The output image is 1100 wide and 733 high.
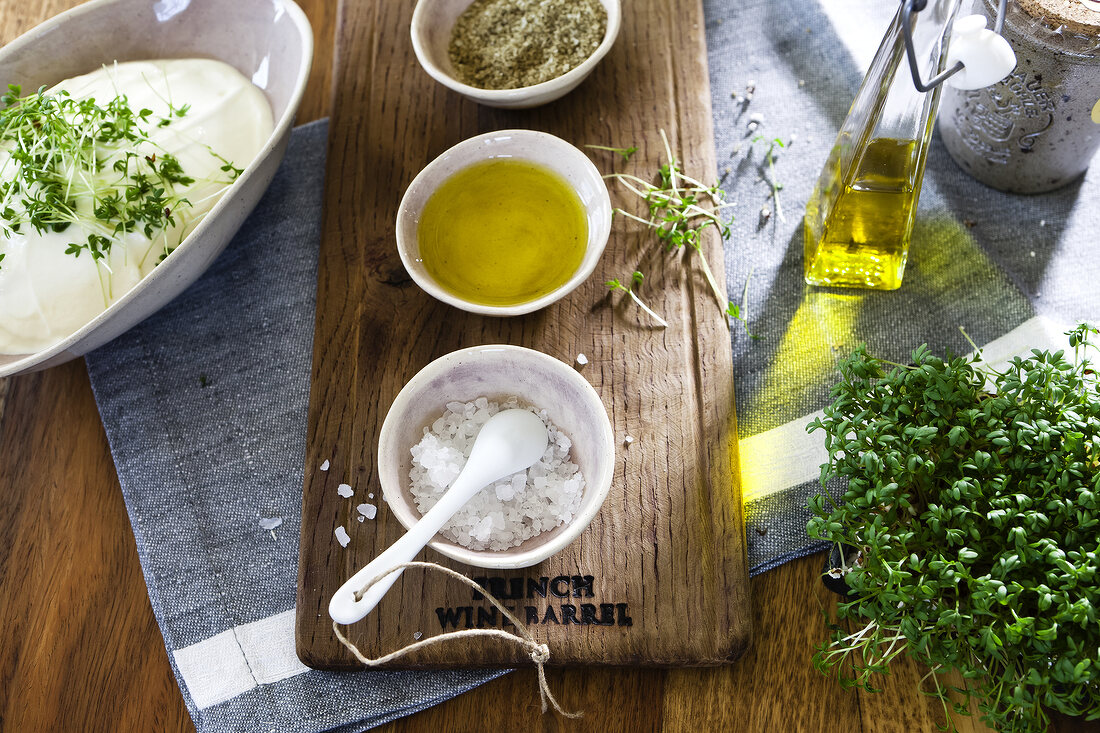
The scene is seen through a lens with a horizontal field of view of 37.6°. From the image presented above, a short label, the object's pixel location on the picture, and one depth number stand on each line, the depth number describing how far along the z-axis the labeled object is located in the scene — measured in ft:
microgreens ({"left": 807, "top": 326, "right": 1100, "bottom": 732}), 1.87
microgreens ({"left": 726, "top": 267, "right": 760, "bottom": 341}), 2.19
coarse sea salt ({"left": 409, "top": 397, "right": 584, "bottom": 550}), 2.06
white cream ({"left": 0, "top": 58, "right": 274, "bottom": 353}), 2.15
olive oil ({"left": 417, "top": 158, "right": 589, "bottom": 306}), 2.16
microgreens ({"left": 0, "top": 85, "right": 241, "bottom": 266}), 2.14
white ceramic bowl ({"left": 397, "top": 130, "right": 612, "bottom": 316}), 2.13
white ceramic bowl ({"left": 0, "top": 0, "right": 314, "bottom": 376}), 2.17
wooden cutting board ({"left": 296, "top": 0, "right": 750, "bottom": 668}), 2.07
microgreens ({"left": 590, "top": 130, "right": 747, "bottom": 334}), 2.20
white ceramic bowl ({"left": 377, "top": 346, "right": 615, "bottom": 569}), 2.00
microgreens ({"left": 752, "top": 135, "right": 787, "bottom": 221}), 2.29
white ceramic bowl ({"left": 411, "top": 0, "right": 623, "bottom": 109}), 2.20
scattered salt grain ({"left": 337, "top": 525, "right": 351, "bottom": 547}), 2.11
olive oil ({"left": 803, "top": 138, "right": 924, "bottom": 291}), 2.10
